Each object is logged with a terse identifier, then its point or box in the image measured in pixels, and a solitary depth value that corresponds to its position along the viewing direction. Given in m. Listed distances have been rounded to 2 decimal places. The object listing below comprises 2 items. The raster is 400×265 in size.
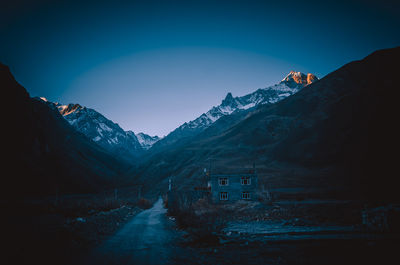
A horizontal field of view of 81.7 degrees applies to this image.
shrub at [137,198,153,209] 54.66
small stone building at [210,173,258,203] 50.41
